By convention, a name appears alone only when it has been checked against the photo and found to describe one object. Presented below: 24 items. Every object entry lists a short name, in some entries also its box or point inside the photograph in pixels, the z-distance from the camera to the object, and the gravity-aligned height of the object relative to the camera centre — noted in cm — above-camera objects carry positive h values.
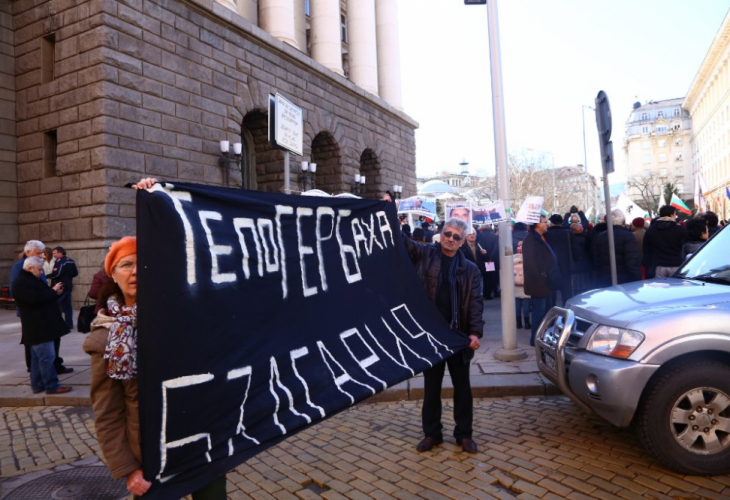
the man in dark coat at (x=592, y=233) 973 +48
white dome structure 2647 +396
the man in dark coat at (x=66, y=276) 886 +12
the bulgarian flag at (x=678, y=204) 1814 +176
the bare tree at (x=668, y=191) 6657 +827
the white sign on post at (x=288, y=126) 669 +189
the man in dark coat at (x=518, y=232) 1056 +62
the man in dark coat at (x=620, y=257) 843 +3
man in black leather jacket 439 -38
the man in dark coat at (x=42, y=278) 655 +7
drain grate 380 -149
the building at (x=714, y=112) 6134 +1845
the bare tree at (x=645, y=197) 7821 +1239
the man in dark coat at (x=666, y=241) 827 +24
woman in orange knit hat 222 -39
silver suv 369 -84
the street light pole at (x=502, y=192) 702 +95
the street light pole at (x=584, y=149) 5632 +1184
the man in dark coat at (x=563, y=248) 861 +21
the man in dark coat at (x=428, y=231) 1275 +91
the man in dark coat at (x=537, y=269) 780 -10
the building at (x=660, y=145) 10737 +2338
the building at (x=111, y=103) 1237 +450
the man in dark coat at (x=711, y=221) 961 +59
